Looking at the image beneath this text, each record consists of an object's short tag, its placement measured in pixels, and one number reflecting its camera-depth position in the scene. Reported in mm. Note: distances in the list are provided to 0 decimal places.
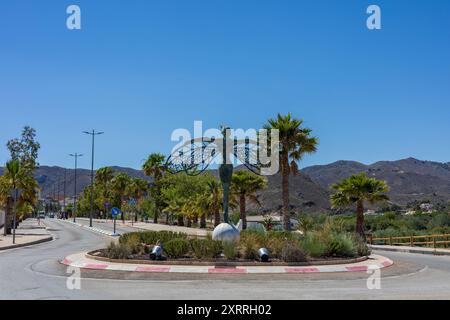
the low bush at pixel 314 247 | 20047
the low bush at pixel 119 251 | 19738
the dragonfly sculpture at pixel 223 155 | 23688
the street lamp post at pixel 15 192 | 31800
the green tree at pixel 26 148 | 93500
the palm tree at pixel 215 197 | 55062
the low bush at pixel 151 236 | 23062
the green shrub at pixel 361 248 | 21984
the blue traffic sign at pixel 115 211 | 40156
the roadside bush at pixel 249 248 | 19391
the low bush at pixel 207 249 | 19391
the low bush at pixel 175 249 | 19688
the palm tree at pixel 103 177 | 115812
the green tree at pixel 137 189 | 90062
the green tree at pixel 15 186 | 45062
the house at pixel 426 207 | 103788
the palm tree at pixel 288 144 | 37775
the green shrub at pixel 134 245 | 21317
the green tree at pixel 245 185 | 47906
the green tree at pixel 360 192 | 36500
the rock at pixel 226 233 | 21469
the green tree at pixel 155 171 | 78500
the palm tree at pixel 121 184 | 92312
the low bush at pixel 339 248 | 20750
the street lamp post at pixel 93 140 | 68250
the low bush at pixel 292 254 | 18688
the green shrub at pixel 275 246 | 19873
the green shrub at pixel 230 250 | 19000
